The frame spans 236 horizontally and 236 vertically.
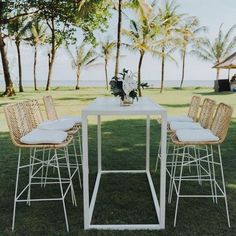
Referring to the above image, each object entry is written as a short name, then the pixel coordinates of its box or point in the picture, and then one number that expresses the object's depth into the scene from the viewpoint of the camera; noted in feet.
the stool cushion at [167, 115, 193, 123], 12.55
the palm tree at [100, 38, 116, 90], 91.97
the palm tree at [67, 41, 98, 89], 90.27
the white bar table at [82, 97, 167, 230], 8.60
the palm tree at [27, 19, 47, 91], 74.02
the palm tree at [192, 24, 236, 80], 92.38
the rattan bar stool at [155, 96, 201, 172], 12.64
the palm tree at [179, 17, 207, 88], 93.40
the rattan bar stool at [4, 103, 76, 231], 9.18
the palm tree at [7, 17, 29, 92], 60.49
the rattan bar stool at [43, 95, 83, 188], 12.50
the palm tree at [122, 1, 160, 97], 56.18
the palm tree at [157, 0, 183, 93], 60.76
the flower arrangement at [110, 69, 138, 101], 10.20
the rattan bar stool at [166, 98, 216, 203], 10.93
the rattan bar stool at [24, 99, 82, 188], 11.19
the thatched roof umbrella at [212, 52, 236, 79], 57.48
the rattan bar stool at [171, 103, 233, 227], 9.11
